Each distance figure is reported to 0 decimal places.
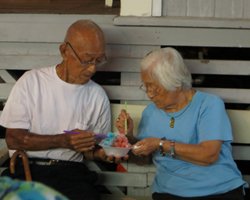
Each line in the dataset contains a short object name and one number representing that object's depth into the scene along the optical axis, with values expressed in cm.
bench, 327
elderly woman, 279
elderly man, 294
